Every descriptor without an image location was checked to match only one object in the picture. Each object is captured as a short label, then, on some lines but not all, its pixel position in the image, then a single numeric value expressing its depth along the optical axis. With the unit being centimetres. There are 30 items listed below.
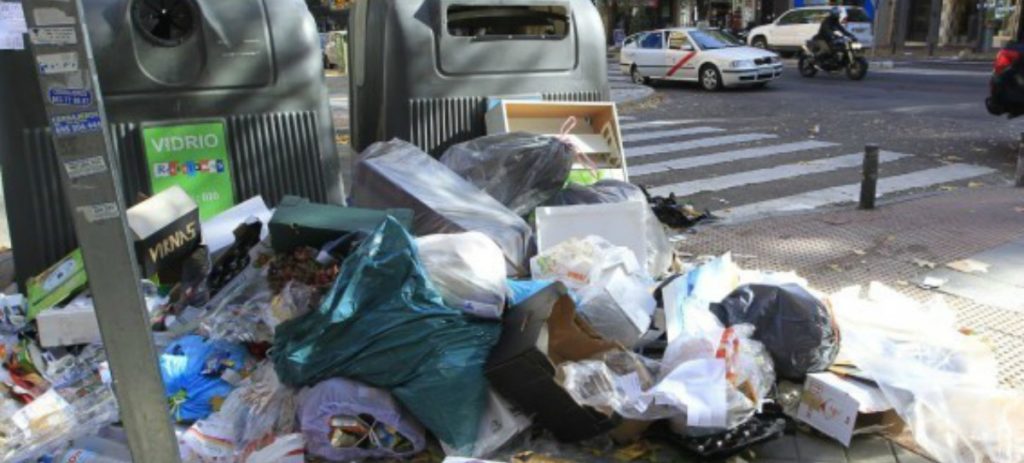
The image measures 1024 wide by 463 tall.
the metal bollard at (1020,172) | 647
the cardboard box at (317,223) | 317
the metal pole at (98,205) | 164
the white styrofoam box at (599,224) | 386
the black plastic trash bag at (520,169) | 414
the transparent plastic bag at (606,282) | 306
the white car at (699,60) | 1495
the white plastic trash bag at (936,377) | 262
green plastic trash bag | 264
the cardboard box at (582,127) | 462
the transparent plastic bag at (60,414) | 262
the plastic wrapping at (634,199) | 409
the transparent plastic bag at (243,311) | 313
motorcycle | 1631
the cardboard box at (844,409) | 270
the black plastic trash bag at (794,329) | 293
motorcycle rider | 1652
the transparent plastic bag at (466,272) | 283
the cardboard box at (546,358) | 259
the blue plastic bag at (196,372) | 286
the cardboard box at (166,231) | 346
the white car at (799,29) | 2130
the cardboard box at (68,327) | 314
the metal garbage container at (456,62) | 440
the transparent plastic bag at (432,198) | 360
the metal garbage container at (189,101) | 348
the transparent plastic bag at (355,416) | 260
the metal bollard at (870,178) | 569
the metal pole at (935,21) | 2652
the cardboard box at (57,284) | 327
